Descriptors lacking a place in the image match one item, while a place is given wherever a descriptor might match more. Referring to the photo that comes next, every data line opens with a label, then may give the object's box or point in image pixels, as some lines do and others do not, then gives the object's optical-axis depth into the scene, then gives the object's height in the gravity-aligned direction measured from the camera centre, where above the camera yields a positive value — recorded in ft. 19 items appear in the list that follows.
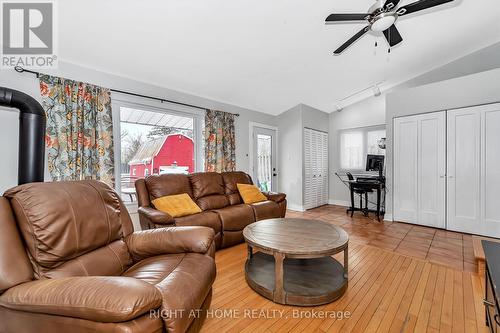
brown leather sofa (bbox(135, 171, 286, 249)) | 8.79 -1.87
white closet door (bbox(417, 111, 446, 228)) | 12.30 -0.15
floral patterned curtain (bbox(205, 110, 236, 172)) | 13.33 +1.50
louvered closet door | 17.53 -0.17
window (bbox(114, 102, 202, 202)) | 10.53 +1.20
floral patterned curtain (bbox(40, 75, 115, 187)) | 8.07 +1.38
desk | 14.19 -1.32
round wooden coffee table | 5.73 -3.24
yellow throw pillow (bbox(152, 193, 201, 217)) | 9.06 -1.67
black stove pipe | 6.72 +0.79
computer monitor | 15.14 +0.22
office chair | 15.31 -1.76
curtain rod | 7.53 +3.35
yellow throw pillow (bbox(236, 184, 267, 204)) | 12.18 -1.57
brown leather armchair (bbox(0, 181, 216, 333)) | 2.99 -1.81
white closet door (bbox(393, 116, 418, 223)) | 13.26 -0.22
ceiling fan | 6.26 +4.52
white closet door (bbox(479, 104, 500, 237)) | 10.79 -0.12
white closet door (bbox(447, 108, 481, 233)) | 11.31 -0.19
